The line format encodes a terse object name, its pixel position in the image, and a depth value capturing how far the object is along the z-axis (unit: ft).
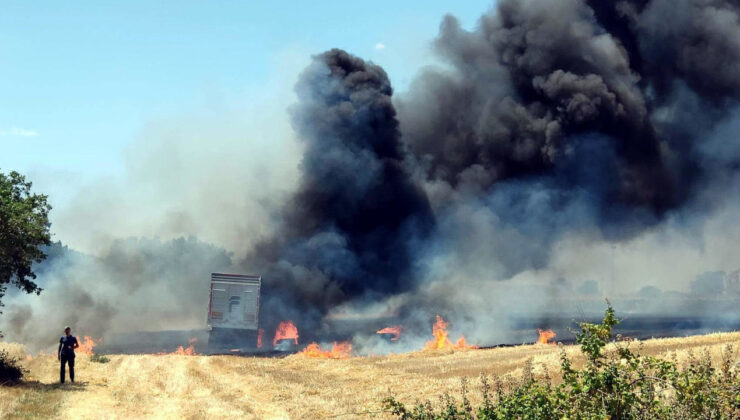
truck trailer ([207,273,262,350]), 138.92
